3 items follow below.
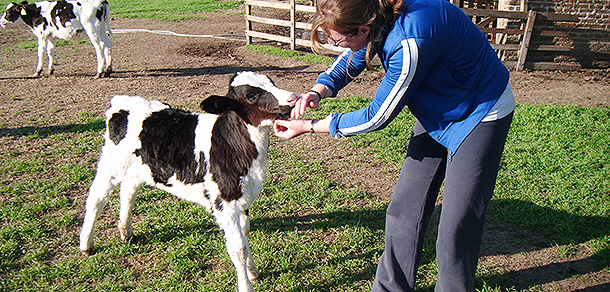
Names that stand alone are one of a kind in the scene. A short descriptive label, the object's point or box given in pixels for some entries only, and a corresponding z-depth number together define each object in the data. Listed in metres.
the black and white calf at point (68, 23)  9.38
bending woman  2.25
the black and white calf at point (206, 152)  3.04
